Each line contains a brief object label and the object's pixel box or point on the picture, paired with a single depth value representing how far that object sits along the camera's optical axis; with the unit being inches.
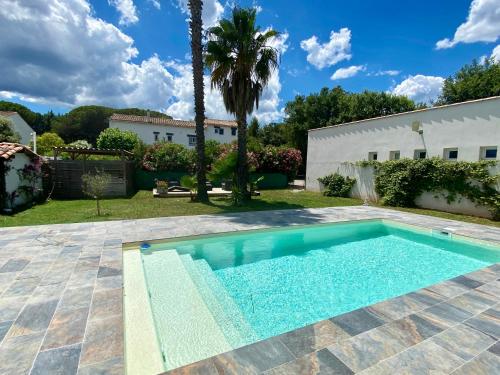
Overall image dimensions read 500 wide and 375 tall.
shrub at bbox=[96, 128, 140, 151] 930.1
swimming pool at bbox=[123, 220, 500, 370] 133.9
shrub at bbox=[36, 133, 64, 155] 1199.6
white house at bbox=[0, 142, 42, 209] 381.4
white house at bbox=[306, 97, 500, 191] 409.4
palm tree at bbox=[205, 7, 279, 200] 444.5
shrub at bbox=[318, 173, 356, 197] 636.9
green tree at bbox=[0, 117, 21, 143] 719.5
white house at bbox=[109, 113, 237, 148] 1305.4
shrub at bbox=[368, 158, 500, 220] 402.6
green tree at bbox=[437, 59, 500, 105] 831.4
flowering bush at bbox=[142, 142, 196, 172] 752.3
